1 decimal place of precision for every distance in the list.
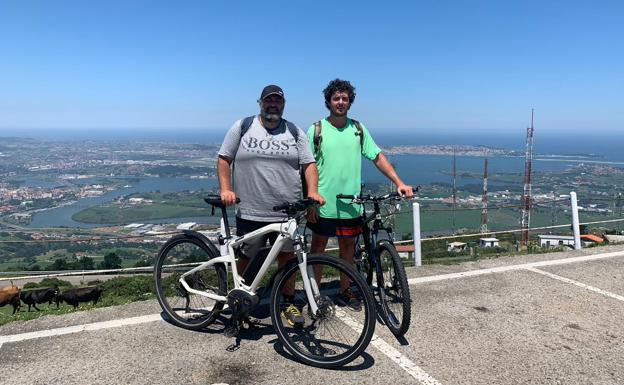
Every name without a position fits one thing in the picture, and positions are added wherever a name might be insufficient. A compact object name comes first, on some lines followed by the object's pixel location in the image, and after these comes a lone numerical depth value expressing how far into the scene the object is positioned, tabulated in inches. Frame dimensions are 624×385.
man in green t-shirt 148.5
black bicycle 134.7
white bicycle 121.7
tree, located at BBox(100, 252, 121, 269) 956.0
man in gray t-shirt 133.2
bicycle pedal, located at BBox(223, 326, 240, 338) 134.5
